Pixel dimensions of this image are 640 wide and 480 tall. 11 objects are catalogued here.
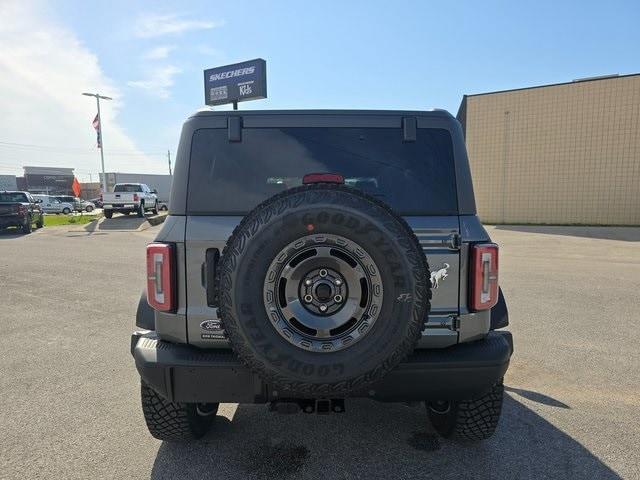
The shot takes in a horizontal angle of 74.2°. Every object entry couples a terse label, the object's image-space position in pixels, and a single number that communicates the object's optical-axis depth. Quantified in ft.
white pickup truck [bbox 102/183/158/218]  81.05
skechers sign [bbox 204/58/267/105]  108.58
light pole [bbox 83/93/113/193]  110.11
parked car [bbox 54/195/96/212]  141.90
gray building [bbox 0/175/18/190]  284.82
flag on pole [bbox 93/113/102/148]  109.81
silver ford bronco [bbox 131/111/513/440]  6.44
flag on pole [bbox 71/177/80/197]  86.84
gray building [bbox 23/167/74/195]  306.88
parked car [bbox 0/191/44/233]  58.95
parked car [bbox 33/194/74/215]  133.90
